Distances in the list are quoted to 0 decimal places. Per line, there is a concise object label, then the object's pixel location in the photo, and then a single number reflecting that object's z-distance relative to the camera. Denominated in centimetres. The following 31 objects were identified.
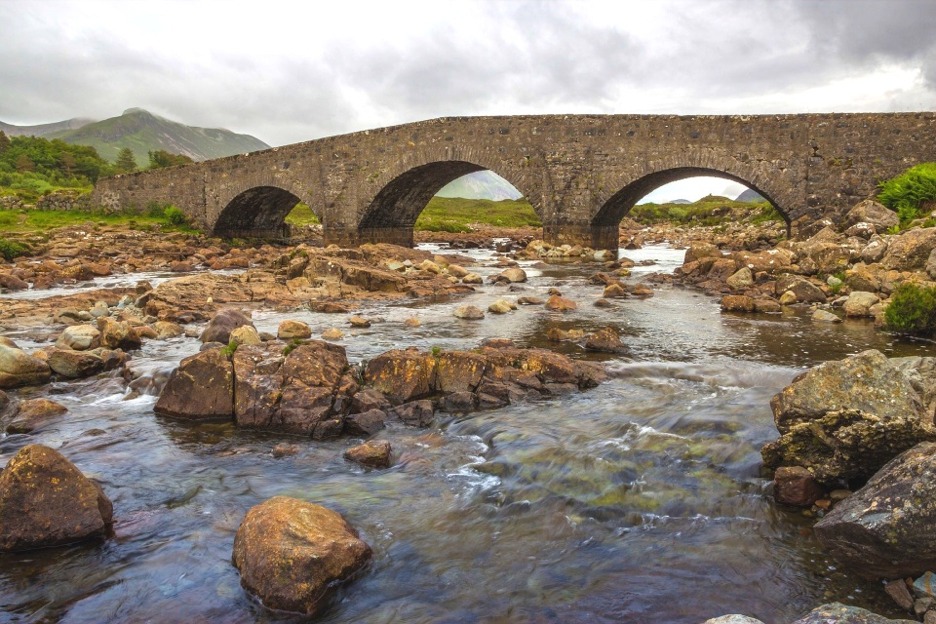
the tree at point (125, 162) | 7394
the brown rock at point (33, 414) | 735
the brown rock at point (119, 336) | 1092
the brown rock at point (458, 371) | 837
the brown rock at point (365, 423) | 729
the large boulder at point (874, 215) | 1919
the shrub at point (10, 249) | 2525
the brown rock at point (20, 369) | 890
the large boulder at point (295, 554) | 419
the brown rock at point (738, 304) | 1417
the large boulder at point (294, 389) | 739
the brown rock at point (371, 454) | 639
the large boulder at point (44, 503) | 479
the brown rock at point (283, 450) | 668
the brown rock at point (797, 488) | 528
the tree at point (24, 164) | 6219
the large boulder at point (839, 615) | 323
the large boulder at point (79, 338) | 1068
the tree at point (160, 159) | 6326
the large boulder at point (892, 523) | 390
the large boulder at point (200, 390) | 778
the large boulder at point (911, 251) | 1450
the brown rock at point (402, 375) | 820
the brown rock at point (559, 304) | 1457
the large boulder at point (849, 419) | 505
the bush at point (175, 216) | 3744
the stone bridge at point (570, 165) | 2167
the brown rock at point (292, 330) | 1141
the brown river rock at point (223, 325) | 1092
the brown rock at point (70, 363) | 938
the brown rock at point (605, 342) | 1052
